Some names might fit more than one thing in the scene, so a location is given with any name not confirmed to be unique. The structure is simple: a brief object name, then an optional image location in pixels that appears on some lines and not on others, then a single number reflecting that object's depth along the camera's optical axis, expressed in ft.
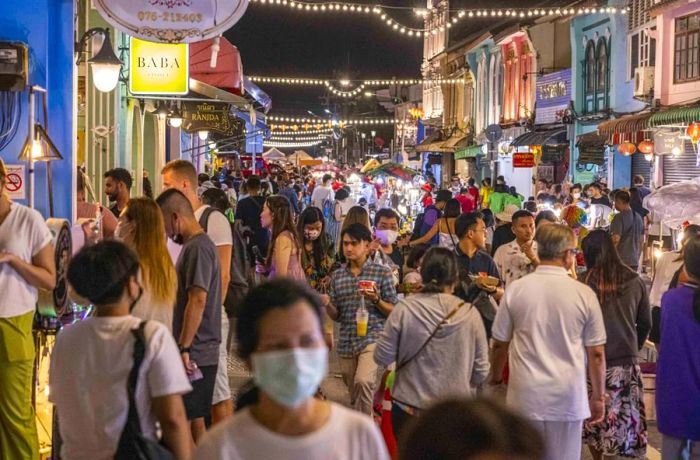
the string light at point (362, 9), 72.13
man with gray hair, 21.07
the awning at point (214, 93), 65.31
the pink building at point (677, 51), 91.15
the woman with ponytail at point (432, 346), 20.83
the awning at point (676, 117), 76.89
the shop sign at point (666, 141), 84.43
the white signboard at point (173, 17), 31.19
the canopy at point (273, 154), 186.31
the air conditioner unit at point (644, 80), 99.14
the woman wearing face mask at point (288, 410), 10.21
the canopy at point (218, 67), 74.13
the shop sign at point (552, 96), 126.11
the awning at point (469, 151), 173.17
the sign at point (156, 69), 58.03
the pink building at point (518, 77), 141.79
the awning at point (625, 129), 86.48
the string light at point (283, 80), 128.61
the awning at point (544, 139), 124.57
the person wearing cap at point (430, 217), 52.49
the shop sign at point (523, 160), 118.52
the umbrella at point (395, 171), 109.29
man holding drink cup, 26.40
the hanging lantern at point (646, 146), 89.16
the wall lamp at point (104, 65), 43.24
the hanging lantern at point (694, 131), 74.38
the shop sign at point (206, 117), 83.41
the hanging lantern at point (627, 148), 90.38
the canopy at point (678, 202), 39.93
